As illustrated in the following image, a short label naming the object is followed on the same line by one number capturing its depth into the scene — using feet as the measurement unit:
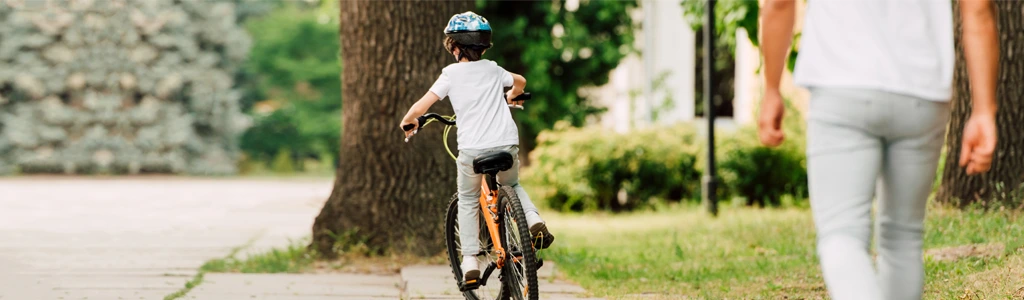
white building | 128.98
